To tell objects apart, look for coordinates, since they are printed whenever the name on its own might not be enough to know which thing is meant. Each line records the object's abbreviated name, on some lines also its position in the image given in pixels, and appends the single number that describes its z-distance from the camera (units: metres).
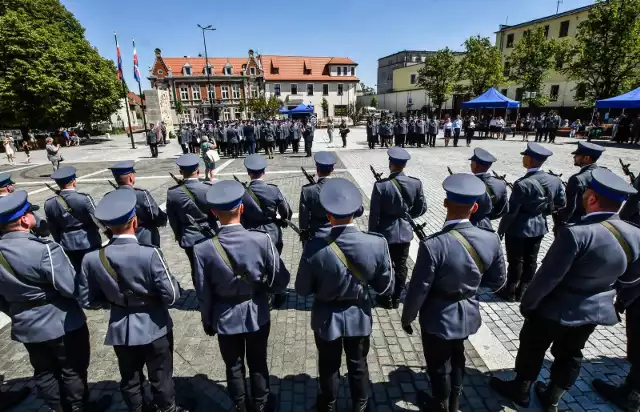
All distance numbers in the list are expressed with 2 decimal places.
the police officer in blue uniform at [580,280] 2.55
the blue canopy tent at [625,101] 18.38
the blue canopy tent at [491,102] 22.86
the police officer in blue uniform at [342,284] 2.63
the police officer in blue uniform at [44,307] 2.68
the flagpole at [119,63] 22.84
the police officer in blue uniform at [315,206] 4.75
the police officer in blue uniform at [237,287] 2.70
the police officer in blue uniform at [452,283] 2.64
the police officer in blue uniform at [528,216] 4.63
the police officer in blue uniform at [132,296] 2.61
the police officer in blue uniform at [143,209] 4.83
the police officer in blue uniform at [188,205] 4.78
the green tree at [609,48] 22.20
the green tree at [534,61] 27.50
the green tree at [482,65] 30.66
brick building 54.90
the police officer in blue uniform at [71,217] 4.56
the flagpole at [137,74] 23.34
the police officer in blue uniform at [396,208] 4.65
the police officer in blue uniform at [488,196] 4.66
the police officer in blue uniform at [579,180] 4.82
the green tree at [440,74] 35.09
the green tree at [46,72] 25.89
